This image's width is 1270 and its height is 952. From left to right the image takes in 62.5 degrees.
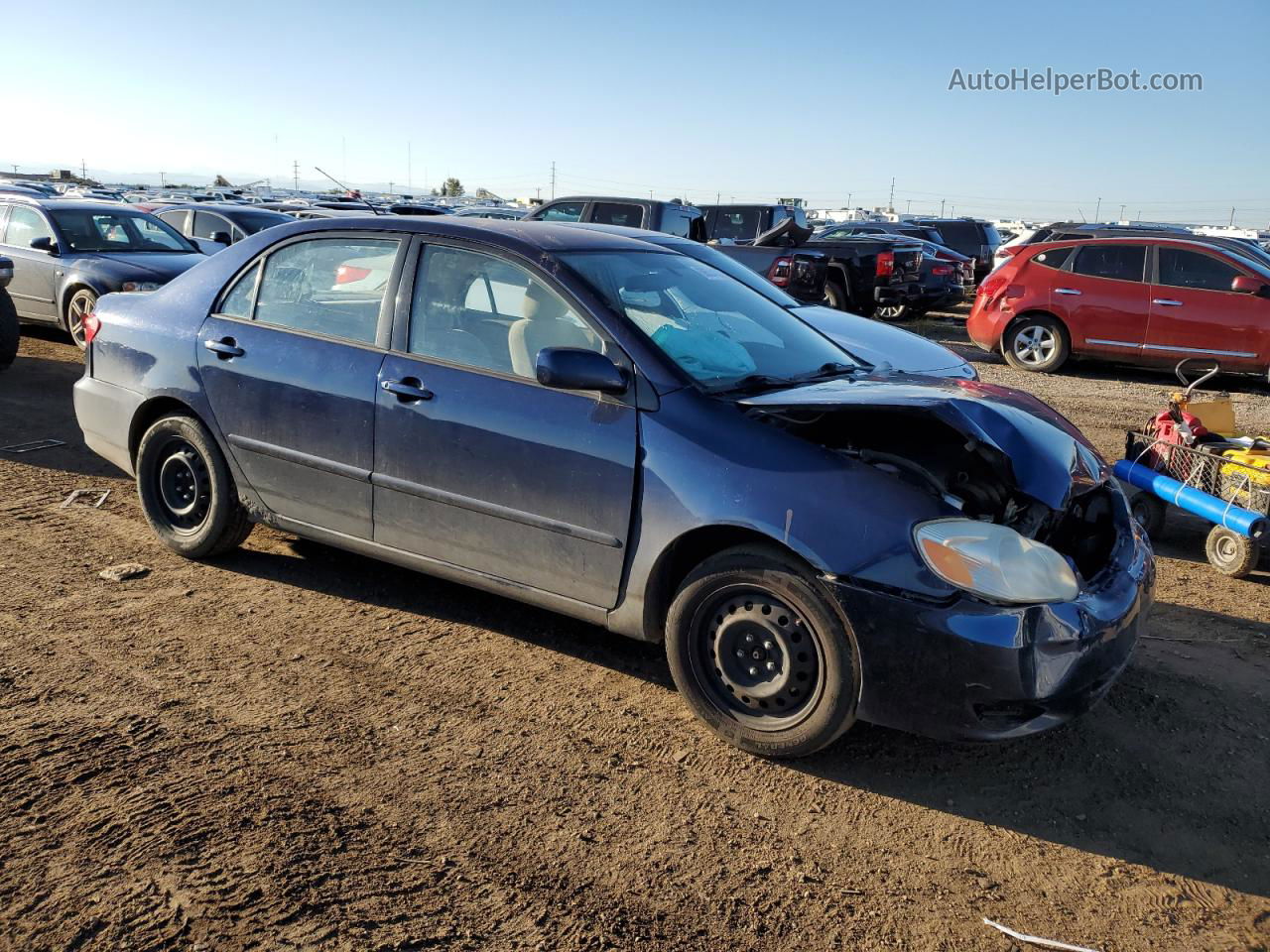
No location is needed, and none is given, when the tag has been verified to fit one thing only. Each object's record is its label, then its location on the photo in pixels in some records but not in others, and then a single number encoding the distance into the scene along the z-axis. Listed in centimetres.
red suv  1165
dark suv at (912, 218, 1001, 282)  2692
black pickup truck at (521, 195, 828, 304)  1485
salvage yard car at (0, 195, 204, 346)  1059
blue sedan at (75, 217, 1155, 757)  316
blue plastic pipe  518
